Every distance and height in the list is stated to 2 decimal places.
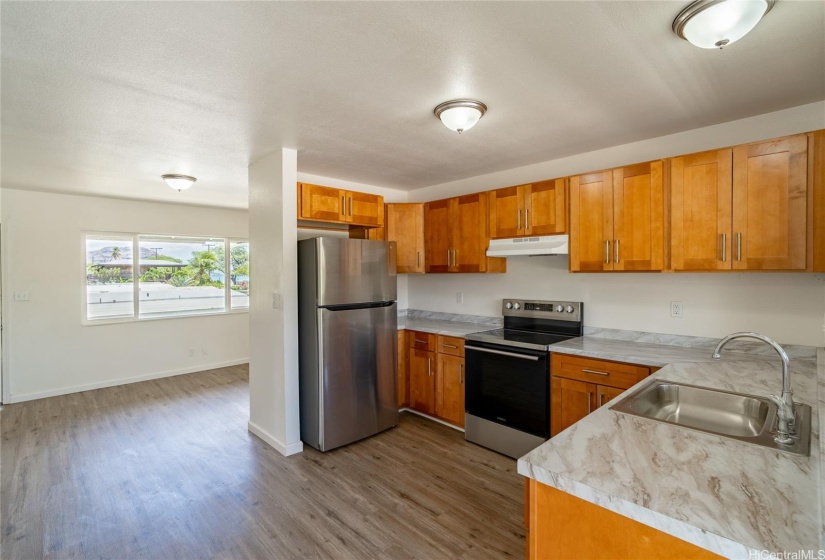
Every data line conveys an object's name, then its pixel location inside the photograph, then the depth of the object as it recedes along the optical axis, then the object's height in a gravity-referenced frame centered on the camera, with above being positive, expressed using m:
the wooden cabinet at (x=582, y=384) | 2.53 -0.74
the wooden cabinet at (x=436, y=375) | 3.60 -0.95
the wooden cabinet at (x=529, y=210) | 3.15 +0.59
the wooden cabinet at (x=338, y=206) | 3.41 +0.70
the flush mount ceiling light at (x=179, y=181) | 3.85 +1.01
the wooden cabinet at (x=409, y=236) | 4.15 +0.46
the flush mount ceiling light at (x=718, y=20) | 1.43 +0.98
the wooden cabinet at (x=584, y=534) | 0.96 -0.69
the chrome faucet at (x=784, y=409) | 1.28 -0.45
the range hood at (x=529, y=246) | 3.10 +0.27
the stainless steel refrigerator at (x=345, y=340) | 3.22 -0.54
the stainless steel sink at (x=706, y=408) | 1.61 -0.59
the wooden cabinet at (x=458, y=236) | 3.68 +0.43
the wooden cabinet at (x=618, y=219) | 2.65 +0.42
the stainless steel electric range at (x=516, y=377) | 2.93 -0.80
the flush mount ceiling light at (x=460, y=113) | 2.27 +0.99
